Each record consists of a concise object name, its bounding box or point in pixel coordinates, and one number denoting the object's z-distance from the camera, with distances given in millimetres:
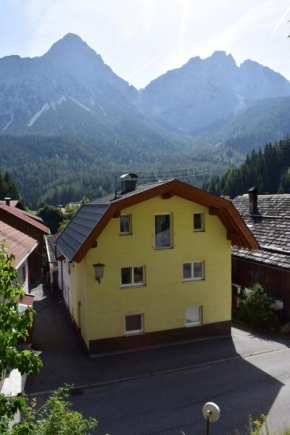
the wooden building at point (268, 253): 19812
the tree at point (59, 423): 5891
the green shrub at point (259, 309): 19250
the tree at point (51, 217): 73938
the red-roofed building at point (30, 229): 35594
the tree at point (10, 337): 5164
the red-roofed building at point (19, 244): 15531
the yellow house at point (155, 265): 15797
